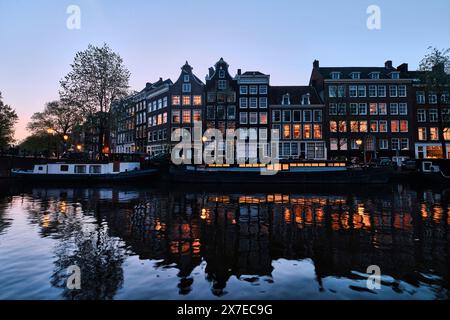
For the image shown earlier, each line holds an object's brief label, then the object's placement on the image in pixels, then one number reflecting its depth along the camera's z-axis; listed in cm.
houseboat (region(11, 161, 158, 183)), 3581
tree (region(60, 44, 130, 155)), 3712
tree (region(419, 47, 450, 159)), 3788
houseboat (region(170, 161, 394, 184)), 3450
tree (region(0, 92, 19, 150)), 4828
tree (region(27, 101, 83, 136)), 7350
